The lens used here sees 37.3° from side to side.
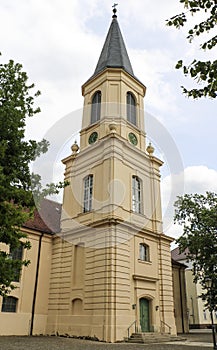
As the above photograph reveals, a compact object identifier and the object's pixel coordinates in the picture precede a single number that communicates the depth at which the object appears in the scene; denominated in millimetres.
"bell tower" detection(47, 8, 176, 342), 18703
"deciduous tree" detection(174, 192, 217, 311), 22266
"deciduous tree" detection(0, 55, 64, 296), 9625
